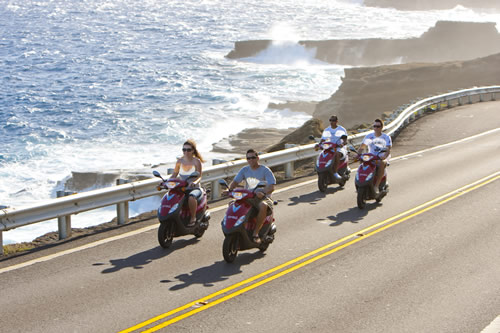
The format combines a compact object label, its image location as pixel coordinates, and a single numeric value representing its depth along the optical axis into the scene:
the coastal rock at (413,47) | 106.19
